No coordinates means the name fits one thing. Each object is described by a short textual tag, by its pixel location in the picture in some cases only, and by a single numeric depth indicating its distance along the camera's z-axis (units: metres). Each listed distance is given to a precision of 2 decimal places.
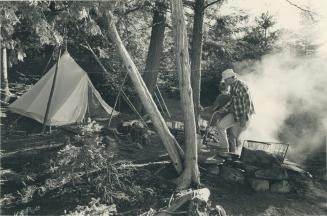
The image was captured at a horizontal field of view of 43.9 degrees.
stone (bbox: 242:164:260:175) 7.30
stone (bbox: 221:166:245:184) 7.45
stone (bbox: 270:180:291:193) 7.20
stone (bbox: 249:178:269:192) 7.18
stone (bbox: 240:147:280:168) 7.32
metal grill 7.36
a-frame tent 10.59
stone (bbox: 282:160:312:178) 7.72
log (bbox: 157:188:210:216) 5.87
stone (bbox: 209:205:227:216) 5.59
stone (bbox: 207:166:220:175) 7.74
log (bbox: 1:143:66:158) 8.41
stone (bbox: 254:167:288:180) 7.17
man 7.59
